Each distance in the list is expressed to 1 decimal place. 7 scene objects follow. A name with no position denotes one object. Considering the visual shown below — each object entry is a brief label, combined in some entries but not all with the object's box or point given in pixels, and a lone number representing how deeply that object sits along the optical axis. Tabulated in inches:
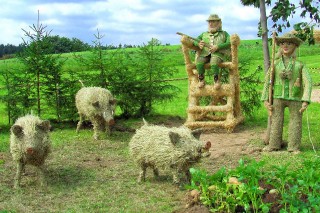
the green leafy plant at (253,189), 200.7
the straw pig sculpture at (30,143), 264.1
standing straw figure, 331.6
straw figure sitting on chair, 410.0
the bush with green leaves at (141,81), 502.3
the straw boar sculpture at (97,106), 383.2
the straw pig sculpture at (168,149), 253.1
